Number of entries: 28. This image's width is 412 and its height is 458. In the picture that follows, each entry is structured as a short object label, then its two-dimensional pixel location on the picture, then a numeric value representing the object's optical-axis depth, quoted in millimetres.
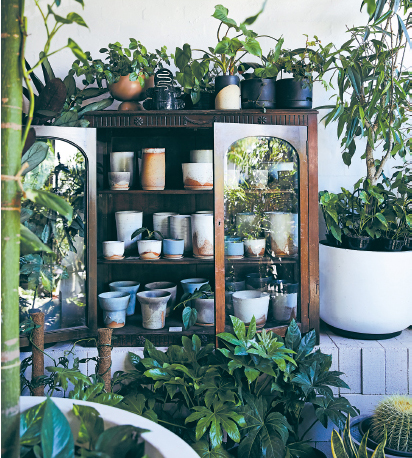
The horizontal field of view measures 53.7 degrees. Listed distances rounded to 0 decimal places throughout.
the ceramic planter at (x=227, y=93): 1818
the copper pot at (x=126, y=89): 1884
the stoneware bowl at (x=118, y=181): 1974
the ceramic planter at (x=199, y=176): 1960
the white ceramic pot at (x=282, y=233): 1897
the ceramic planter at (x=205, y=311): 1972
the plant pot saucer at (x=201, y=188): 1971
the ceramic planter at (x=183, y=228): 2051
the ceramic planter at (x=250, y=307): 1857
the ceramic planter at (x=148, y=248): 1964
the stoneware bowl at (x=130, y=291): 2055
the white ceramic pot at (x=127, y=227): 2061
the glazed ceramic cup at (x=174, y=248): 1983
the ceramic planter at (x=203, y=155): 2014
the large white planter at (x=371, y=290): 1771
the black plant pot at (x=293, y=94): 1815
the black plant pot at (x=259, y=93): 1813
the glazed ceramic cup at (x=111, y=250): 1951
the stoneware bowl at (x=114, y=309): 1917
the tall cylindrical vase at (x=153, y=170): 1984
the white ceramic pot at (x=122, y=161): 2020
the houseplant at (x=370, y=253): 1740
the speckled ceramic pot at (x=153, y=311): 1911
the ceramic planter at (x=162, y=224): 2096
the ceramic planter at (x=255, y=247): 1929
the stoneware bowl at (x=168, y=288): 2074
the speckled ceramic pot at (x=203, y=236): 1973
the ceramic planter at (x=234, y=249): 1864
